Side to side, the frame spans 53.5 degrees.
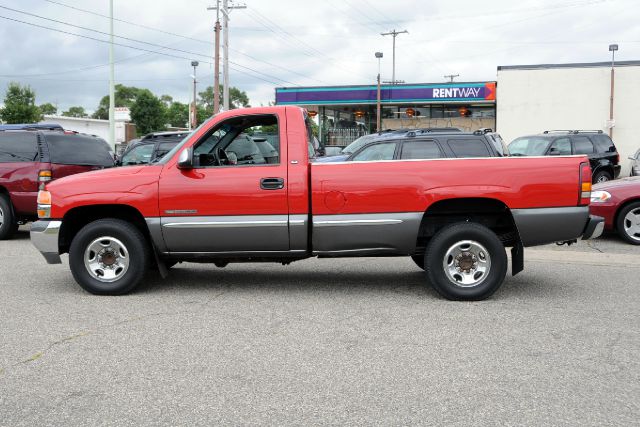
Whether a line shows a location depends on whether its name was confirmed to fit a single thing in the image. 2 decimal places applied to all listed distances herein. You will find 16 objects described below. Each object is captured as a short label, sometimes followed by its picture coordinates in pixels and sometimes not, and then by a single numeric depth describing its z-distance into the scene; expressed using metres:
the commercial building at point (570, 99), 31.23
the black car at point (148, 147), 13.69
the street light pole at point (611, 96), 30.09
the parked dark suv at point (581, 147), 17.72
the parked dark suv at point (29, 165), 11.02
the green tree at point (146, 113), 87.12
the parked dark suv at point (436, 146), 10.26
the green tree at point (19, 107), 51.41
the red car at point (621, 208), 10.23
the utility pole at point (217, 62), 33.31
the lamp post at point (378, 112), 37.97
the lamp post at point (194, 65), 64.80
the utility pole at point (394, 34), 56.32
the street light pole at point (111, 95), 29.14
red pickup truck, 6.26
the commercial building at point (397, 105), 38.12
